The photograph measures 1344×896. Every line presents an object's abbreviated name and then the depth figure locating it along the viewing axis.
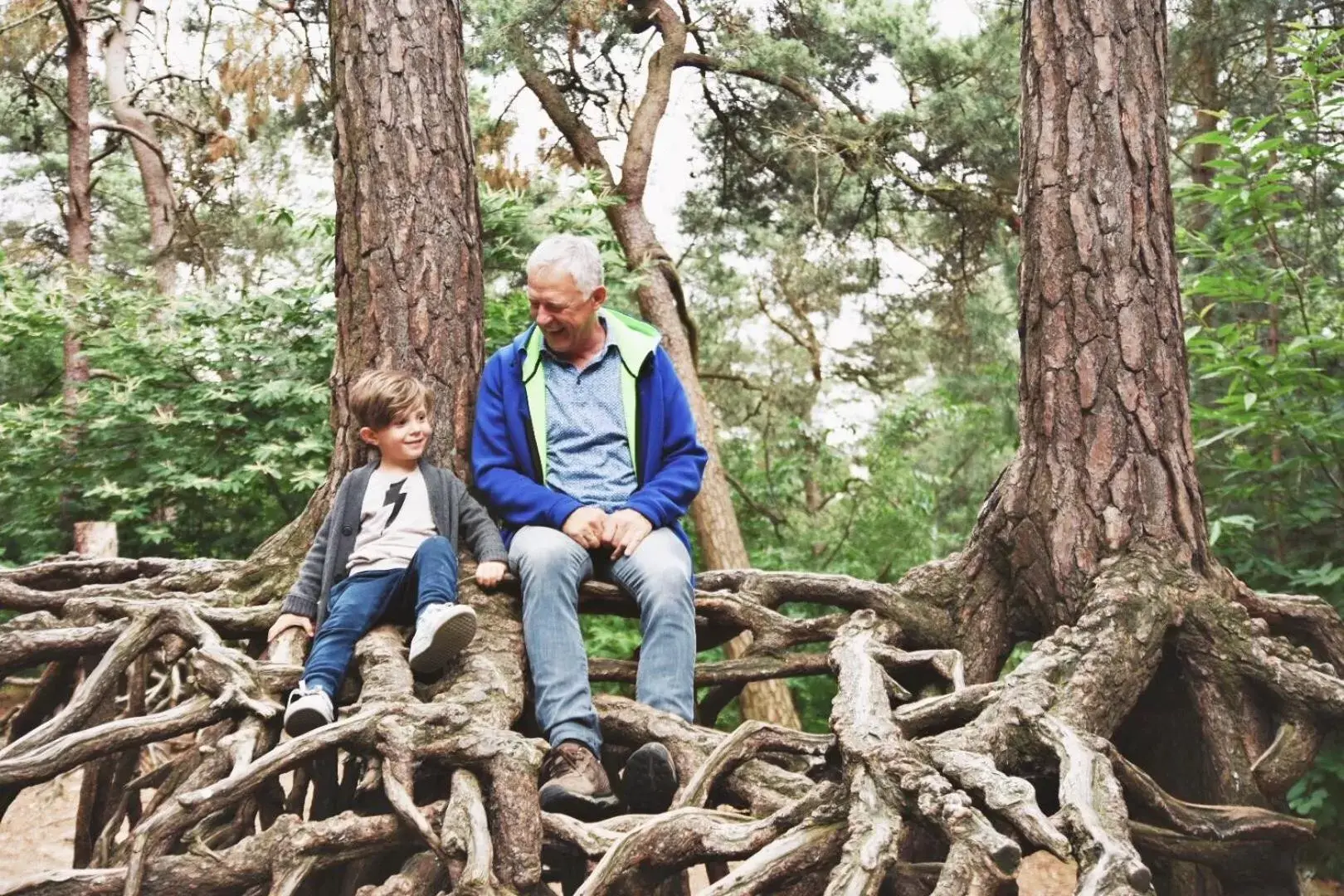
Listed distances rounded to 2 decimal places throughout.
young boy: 3.33
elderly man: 3.29
